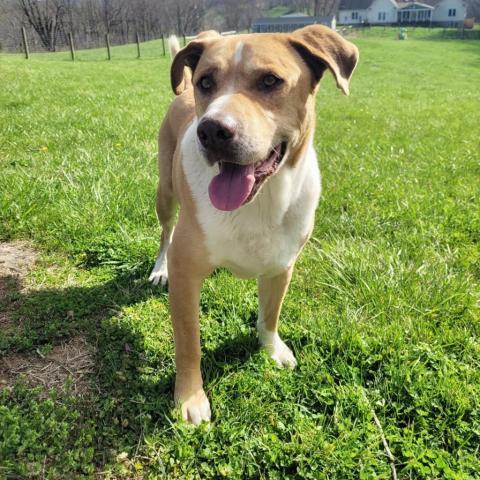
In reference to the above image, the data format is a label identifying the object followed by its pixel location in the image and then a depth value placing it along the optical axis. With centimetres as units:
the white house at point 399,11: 8506
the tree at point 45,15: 5944
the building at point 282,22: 7914
